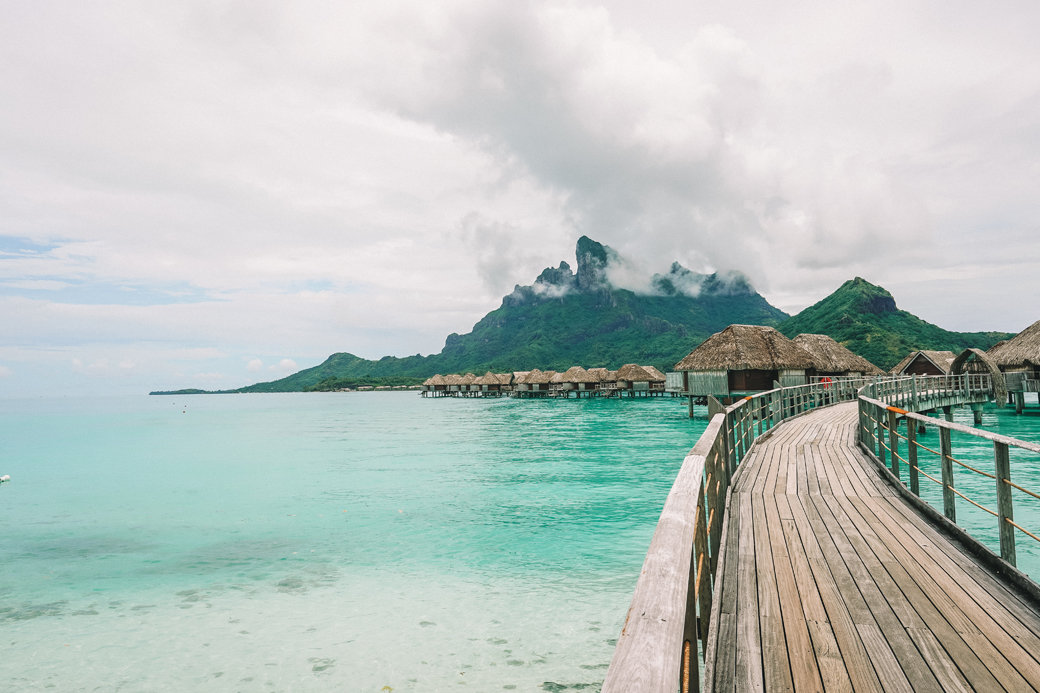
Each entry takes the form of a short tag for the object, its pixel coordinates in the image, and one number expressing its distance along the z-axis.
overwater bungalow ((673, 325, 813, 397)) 36.53
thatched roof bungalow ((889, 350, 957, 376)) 44.84
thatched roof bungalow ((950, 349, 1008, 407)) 30.13
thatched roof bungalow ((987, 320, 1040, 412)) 33.18
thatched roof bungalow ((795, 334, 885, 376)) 41.75
